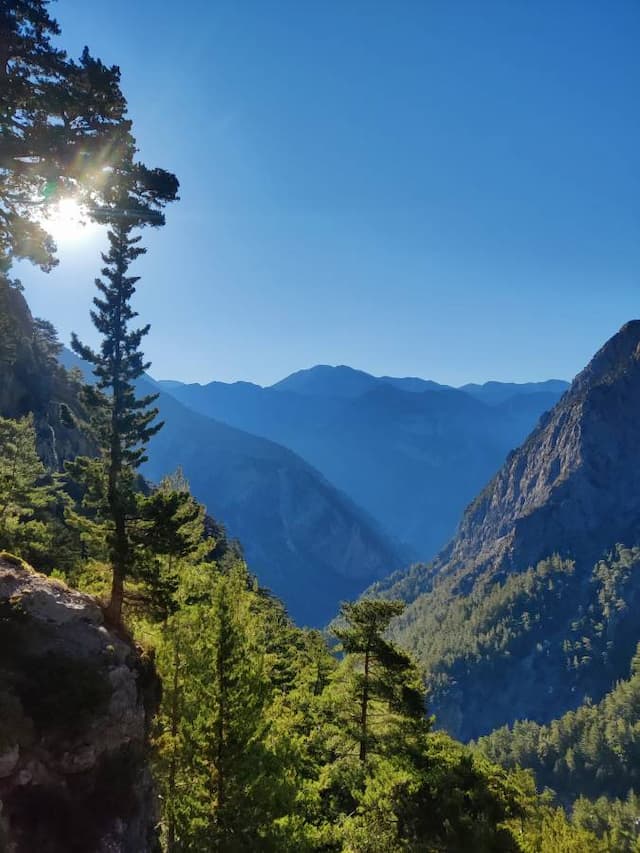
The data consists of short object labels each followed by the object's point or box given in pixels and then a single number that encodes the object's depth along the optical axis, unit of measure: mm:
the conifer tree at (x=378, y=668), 21484
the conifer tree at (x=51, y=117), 17266
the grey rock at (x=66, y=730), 15820
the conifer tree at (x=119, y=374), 26281
